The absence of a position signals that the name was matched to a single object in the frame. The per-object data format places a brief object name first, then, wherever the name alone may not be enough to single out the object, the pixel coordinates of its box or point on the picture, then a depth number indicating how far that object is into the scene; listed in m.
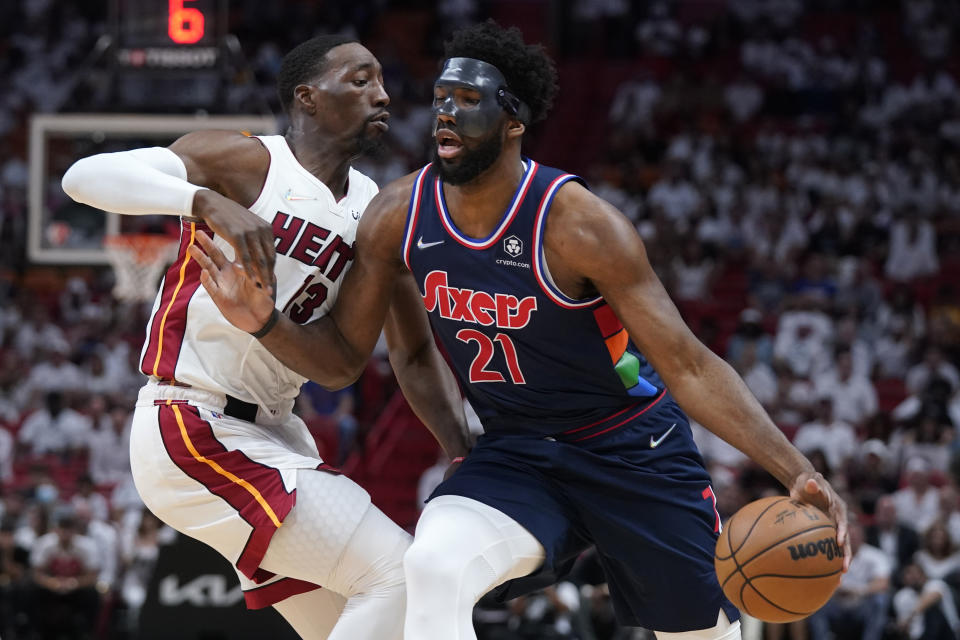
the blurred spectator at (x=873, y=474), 12.41
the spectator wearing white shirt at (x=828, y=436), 12.84
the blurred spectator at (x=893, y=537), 11.16
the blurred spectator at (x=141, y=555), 11.72
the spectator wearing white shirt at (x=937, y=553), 10.93
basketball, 4.07
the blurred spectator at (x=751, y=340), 14.53
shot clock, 9.91
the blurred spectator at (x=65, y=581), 11.23
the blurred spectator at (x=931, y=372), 14.02
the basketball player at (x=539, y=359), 4.23
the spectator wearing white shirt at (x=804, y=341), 14.42
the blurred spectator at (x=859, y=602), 10.48
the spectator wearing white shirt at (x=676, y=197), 18.03
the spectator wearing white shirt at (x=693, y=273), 16.62
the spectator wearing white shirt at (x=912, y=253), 16.81
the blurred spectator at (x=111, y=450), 14.43
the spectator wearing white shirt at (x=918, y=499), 11.88
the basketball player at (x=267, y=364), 4.30
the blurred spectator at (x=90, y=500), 13.08
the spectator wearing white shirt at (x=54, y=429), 14.75
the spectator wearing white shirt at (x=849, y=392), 13.90
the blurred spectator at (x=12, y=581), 11.23
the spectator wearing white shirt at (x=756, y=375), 14.08
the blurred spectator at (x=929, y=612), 10.13
